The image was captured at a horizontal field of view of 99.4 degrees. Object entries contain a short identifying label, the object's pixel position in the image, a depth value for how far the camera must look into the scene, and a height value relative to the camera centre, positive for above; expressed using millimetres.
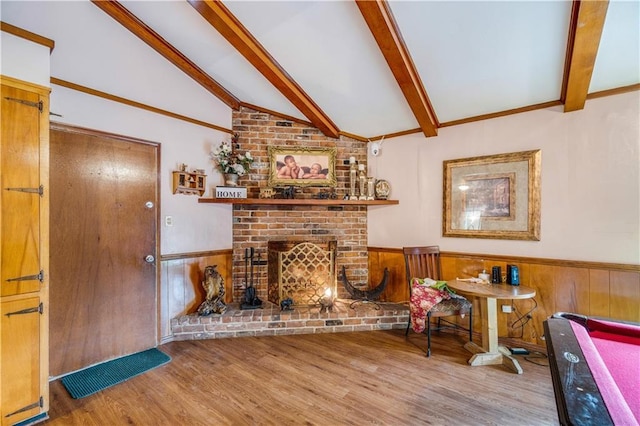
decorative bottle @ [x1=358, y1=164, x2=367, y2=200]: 3723 +399
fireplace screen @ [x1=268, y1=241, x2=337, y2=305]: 3420 -737
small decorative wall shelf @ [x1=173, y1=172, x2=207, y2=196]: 3041 +355
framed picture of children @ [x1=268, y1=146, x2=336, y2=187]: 3666 +645
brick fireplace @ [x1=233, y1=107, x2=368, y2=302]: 3660 -29
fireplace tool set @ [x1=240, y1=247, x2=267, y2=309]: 3322 -926
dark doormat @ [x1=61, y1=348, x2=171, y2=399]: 2164 -1389
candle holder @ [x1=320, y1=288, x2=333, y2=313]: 3316 -1115
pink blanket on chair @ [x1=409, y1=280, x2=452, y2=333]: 2662 -873
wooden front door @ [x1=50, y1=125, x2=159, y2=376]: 2326 -310
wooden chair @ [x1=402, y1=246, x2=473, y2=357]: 3102 -603
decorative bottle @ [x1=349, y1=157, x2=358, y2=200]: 3719 +482
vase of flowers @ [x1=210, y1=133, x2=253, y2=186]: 3385 +654
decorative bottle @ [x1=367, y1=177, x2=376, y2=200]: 3707 +346
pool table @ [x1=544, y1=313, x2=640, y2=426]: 781 -572
